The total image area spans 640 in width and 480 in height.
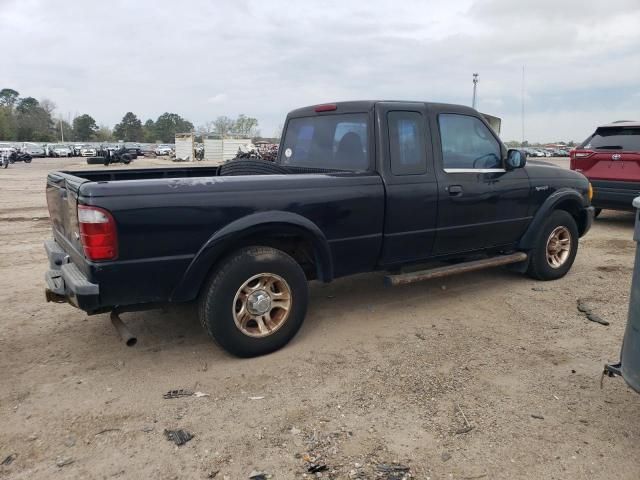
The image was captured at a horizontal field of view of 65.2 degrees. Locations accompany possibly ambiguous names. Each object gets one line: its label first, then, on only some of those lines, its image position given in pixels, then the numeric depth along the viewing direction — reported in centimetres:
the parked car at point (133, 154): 4130
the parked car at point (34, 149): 4891
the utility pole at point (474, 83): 3269
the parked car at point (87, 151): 5099
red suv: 838
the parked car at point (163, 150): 5708
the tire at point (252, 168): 471
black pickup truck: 327
